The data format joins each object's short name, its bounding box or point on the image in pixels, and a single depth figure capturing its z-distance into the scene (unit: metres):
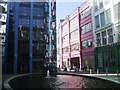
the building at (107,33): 19.27
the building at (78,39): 25.77
